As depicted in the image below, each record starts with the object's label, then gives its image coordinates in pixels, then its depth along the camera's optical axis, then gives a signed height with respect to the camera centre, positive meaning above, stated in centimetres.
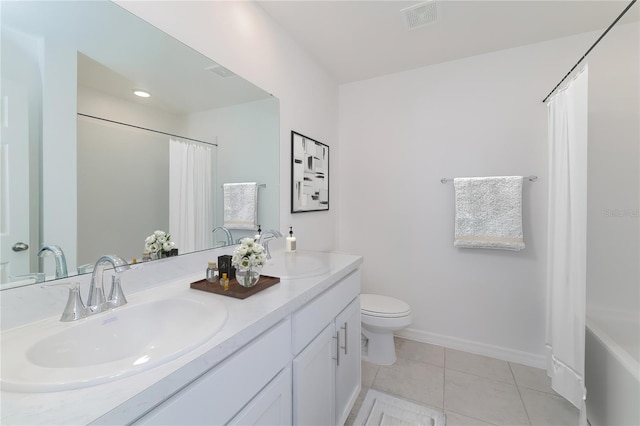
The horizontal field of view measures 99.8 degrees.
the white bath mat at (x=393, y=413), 149 -116
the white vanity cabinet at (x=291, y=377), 63 -52
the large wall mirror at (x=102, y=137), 77 +28
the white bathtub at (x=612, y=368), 118 -76
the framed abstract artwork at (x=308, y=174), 198 +30
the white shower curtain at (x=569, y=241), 140 -16
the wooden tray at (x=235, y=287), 98 -30
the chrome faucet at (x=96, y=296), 77 -26
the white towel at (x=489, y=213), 197 -1
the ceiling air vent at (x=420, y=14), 163 +125
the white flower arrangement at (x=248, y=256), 103 -17
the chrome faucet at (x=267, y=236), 153 -15
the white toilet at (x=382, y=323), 192 -80
